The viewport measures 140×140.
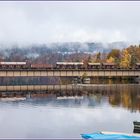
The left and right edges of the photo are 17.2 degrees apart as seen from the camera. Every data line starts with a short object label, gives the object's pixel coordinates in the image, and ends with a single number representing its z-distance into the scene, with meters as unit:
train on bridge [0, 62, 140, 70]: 120.47
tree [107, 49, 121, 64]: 161.43
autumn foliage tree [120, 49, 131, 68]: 146.55
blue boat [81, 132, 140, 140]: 37.76
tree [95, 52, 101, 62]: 177.57
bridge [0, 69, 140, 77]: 110.56
